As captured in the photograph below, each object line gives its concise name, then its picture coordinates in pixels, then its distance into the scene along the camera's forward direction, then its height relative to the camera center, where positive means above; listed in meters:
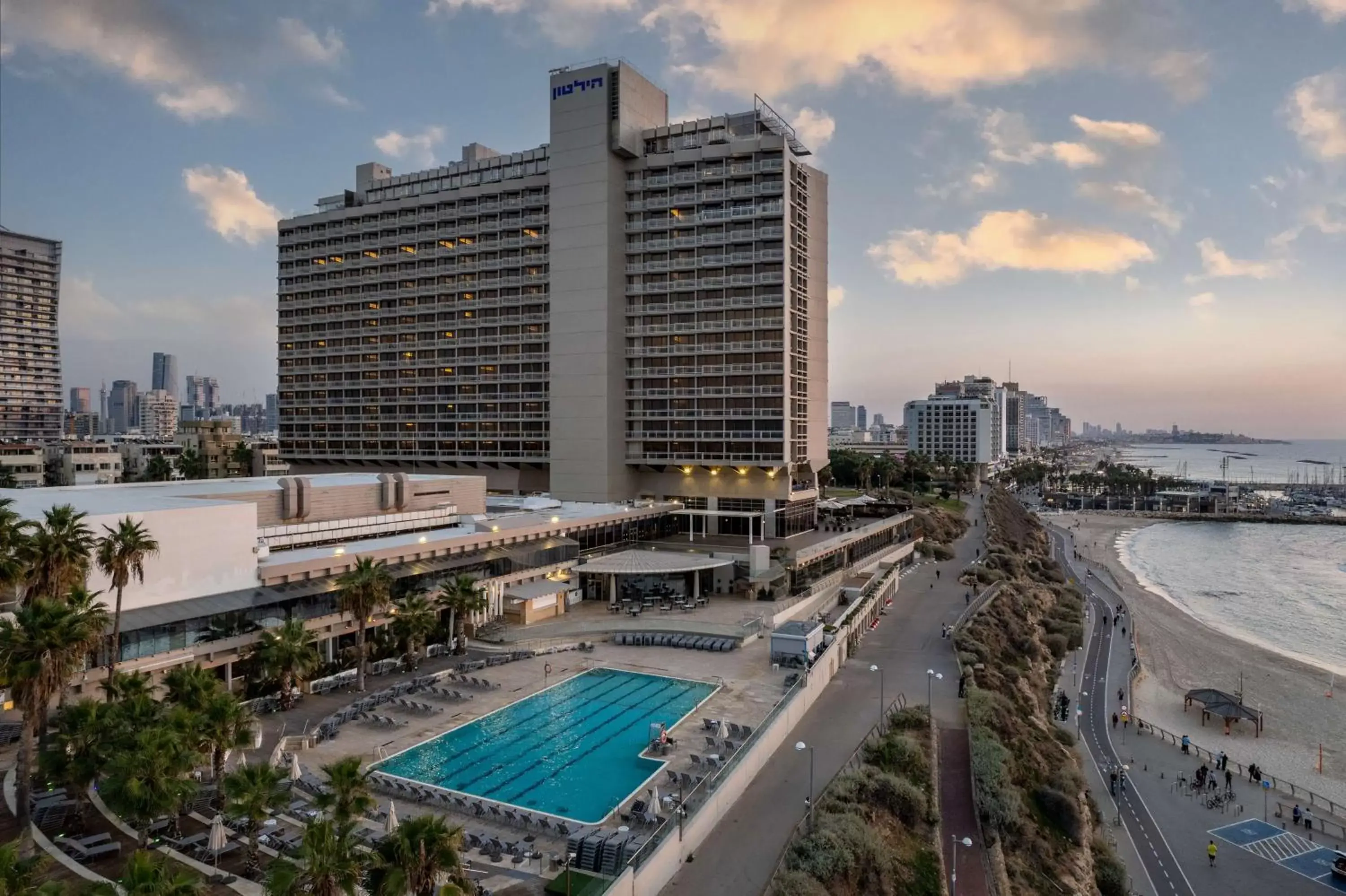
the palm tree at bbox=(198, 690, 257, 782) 25.50 -9.20
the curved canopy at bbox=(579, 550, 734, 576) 64.44 -9.54
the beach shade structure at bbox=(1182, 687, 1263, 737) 54.28 -17.68
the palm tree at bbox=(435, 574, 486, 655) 49.50 -9.54
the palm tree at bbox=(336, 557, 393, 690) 41.41 -7.64
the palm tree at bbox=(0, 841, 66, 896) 15.41 -8.69
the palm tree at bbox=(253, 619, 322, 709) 37.88 -10.07
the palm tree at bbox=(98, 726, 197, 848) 21.84 -9.33
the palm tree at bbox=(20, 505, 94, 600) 28.86 -4.11
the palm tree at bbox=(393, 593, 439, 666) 46.19 -10.19
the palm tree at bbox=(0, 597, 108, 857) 23.73 -6.38
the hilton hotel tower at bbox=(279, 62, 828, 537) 82.44 +15.56
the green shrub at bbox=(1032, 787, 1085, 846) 37.09 -17.12
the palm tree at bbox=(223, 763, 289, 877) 21.91 -9.63
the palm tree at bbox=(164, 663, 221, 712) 27.03 -8.43
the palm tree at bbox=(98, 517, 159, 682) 32.12 -4.40
